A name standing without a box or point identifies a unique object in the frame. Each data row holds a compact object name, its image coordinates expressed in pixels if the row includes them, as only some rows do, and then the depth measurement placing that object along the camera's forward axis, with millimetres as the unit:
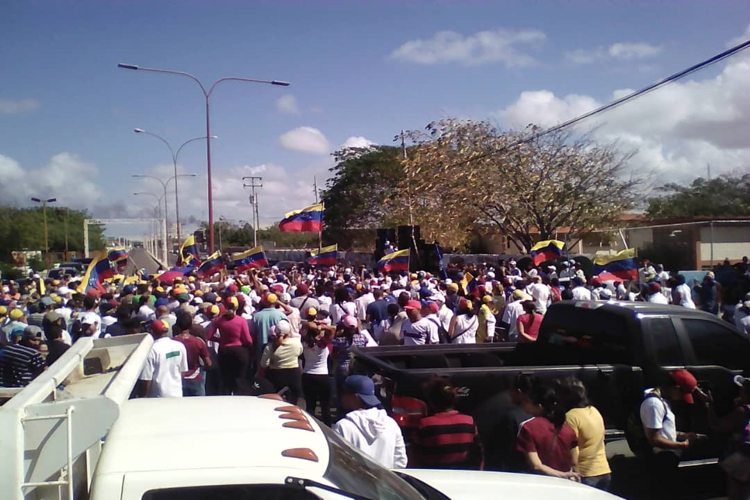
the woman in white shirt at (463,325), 9773
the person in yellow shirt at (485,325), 10750
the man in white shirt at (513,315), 11055
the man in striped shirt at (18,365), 6694
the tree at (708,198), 57094
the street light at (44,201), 64031
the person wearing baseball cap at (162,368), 6879
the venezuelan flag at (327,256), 21609
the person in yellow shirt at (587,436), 4812
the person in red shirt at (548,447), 4641
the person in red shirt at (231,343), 8852
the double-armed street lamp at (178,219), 46788
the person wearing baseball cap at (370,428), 4695
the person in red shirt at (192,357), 7883
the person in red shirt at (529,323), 9516
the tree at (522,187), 30703
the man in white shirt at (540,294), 12820
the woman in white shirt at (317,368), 8164
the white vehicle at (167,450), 2363
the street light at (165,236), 55444
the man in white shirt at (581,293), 12812
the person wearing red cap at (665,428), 5555
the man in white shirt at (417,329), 9062
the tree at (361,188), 51875
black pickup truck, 5805
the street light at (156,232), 75306
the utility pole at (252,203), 70850
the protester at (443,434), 4914
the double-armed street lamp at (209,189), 26688
